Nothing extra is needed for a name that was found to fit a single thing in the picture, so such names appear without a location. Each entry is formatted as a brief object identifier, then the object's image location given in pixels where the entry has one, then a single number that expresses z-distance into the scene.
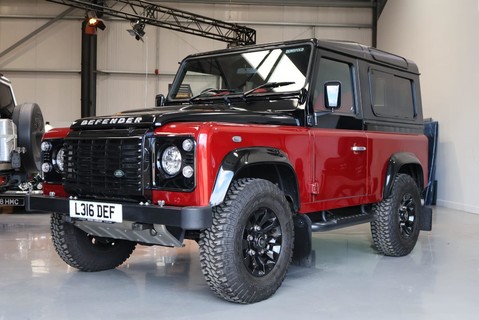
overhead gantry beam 12.20
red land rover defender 2.93
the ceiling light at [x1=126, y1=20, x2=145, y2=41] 12.58
